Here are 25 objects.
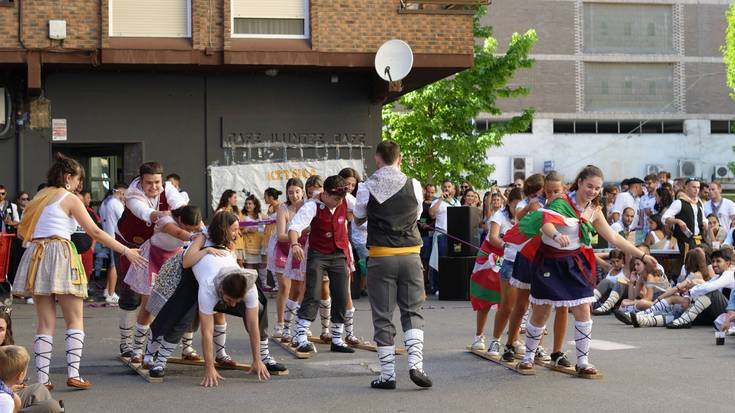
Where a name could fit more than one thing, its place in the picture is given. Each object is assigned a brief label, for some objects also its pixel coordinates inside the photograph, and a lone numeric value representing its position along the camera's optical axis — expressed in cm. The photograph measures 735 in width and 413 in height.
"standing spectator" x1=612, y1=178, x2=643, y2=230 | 2073
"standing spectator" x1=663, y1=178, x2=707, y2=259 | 1881
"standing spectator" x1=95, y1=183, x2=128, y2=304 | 1805
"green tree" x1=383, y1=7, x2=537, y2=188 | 3372
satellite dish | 2042
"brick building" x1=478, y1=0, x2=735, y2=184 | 5438
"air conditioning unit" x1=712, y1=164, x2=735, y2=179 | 5403
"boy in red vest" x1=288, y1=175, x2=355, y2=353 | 1196
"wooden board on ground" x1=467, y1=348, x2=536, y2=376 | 1063
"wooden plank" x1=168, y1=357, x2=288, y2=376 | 1071
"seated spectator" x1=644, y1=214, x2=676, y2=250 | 1886
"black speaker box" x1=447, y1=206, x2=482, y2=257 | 2002
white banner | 2161
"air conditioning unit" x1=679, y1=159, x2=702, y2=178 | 5469
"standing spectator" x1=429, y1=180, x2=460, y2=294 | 2075
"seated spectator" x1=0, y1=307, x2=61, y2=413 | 738
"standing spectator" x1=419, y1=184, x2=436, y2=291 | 2117
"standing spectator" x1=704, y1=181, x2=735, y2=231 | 2048
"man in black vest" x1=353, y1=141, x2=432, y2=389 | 992
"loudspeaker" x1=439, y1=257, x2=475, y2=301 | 1988
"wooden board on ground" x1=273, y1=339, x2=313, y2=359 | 1189
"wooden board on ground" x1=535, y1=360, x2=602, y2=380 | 1030
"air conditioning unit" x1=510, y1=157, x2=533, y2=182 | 5294
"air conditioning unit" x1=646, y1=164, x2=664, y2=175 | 5503
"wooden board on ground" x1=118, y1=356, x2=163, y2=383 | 1035
